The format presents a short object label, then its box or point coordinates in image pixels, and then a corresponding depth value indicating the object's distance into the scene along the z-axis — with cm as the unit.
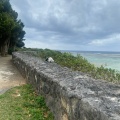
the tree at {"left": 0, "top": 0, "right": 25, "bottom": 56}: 1035
